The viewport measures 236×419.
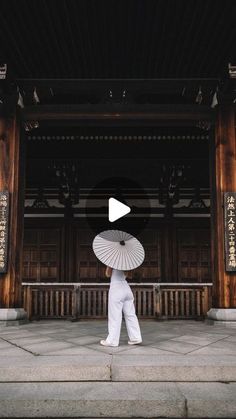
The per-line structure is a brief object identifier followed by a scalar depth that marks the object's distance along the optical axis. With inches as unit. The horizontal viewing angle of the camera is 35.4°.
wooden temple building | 268.1
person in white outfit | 189.3
